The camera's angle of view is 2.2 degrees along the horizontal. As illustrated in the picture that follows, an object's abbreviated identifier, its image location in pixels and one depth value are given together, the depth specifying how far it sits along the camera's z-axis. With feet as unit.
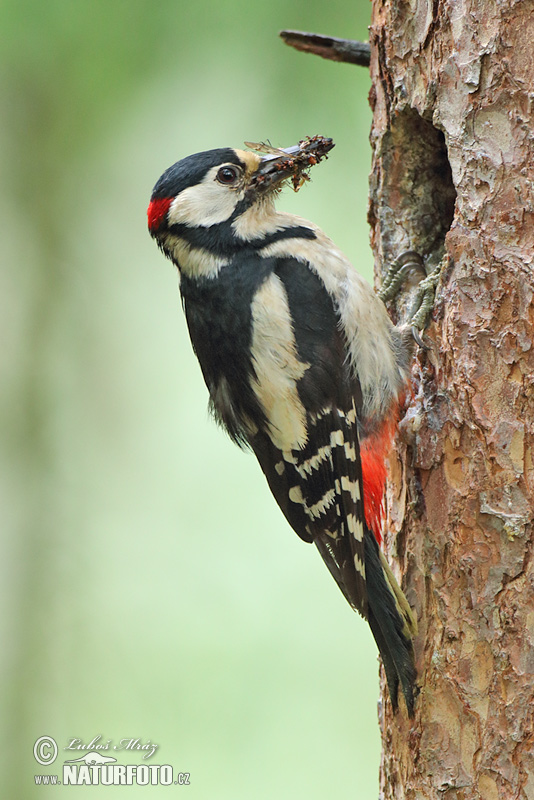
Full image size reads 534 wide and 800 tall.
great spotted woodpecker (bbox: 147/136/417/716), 16.56
